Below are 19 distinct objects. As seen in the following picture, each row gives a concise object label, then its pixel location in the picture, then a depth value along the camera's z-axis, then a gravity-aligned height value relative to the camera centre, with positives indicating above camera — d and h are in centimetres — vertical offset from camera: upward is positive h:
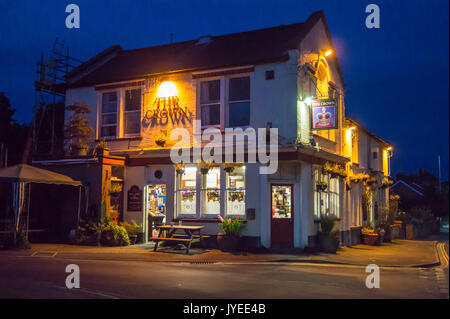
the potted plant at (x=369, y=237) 2192 -120
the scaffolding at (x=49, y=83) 2214 +580
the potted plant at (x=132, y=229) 1819 -78
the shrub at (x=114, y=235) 1750 -98
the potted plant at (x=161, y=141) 1819 +258
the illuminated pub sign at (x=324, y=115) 1678 +341
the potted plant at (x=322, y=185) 1766 +94
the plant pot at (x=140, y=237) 1859 -112
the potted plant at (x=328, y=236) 1714 -94
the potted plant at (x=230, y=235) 1619 -87
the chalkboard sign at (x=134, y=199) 1875 +38
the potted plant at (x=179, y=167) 1788 +158
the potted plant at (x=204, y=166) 1728 +156
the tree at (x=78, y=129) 1924 +323
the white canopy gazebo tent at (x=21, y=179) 1601 +99
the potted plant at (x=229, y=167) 1684 +150
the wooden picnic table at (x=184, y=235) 1588 -93
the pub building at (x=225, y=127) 1686 +312
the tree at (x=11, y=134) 2981 +469
